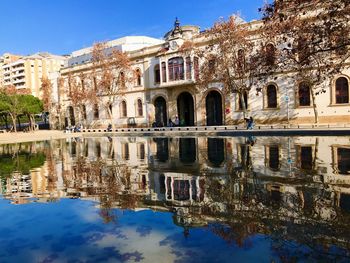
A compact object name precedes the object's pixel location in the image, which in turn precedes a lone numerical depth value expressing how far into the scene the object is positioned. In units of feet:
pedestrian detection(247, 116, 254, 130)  85.76
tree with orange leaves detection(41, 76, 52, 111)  166.81
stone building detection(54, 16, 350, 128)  93.30
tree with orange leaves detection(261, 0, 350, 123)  34.88
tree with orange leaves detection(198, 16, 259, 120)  91.61
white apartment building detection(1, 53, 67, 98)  324.60
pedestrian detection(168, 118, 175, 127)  120.26
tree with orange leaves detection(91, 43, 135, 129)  124.57
